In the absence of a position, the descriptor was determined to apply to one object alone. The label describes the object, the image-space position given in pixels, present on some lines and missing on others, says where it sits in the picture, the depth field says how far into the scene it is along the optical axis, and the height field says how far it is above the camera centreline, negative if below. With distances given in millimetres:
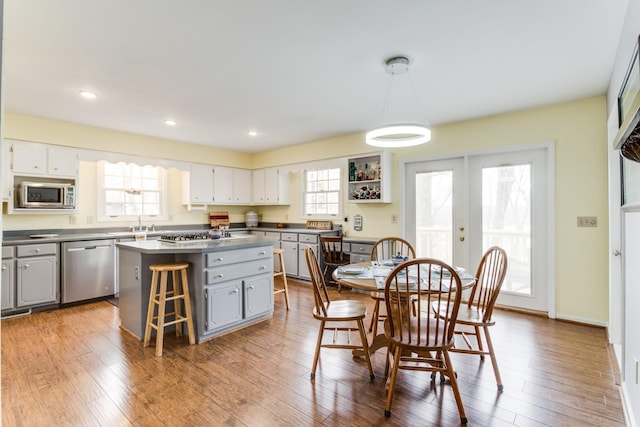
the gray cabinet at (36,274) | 3879 -678
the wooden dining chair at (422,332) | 1990 -751
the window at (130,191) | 5113 +393
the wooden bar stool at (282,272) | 4092 -694
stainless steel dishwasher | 4219 -689
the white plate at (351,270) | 2698 -439
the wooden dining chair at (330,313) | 2443 -722
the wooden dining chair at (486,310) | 2326 -716
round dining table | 2323 -461
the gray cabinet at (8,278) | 3801 -689
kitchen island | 3082 -621
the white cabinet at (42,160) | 4105 +714
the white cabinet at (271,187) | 6352 +550
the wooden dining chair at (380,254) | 3049 -523
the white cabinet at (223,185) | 6164 +568
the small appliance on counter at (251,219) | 6914 -62
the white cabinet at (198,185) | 5801 +536
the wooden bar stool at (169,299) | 2914 -750
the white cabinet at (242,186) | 6529 +577
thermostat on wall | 5406 -108
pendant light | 2686 +690
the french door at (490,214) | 3889 +22
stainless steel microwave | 4113 +267
